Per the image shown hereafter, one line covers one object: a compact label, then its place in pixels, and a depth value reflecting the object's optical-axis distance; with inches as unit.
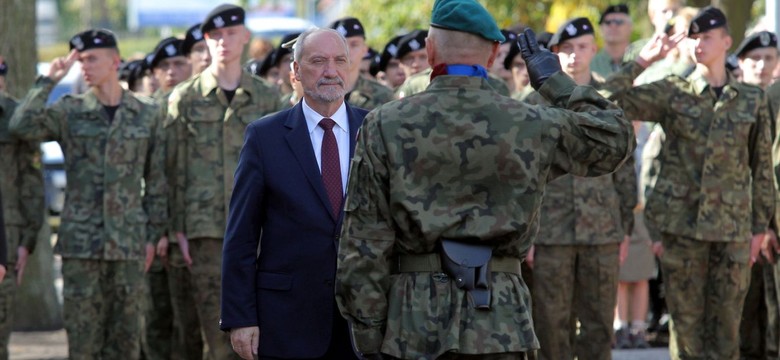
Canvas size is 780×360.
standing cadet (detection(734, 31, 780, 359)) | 598.9
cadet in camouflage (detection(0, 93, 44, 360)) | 550.2
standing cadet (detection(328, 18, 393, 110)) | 568.5
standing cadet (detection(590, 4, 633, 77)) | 708.9
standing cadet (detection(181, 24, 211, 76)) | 638.6
